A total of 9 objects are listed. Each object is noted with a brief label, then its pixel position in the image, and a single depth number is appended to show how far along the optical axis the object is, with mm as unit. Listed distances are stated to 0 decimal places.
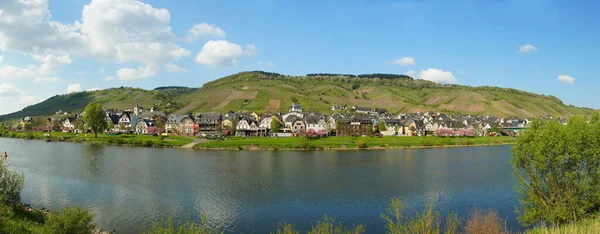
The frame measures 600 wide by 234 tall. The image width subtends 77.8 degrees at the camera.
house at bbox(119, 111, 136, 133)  119500
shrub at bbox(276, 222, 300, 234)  23958
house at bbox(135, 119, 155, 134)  109875
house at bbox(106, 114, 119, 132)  117725
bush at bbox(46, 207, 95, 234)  17250
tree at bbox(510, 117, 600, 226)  19688
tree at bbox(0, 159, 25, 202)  22562
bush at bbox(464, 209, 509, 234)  18156
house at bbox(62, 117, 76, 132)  125625
